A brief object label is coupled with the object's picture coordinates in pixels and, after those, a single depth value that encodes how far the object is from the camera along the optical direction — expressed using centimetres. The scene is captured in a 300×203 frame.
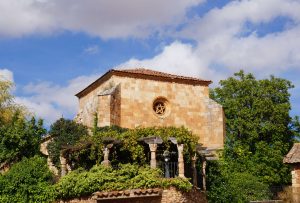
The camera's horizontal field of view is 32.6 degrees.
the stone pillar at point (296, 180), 2773
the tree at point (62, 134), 2953
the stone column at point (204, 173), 2531
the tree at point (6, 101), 3649
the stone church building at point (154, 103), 3275
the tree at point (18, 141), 2533
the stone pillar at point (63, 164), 2408
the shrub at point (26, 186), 2192
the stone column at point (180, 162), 2159
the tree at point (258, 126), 3838
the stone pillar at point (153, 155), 2148
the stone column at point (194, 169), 2341
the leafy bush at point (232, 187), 2767
